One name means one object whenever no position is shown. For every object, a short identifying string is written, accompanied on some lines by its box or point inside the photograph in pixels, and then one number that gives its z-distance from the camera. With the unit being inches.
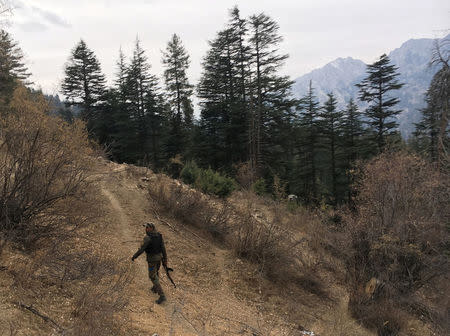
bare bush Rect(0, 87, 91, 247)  199.6
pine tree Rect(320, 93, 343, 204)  1147.9
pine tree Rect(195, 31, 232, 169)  1047.0
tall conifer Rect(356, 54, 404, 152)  983.6
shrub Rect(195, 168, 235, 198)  533.6
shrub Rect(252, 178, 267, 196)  694.8
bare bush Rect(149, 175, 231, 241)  394.9
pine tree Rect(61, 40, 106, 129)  1144.2
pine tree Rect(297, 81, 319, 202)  1149.7
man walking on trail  228.1
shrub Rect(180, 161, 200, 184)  571.8
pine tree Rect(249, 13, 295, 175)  919.0
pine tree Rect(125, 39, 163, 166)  1145.4
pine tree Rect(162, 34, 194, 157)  1135.0
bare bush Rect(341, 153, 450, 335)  270.4
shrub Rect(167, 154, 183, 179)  919.4
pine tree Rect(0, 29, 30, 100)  871.1
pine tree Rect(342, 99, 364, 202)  1138.0
